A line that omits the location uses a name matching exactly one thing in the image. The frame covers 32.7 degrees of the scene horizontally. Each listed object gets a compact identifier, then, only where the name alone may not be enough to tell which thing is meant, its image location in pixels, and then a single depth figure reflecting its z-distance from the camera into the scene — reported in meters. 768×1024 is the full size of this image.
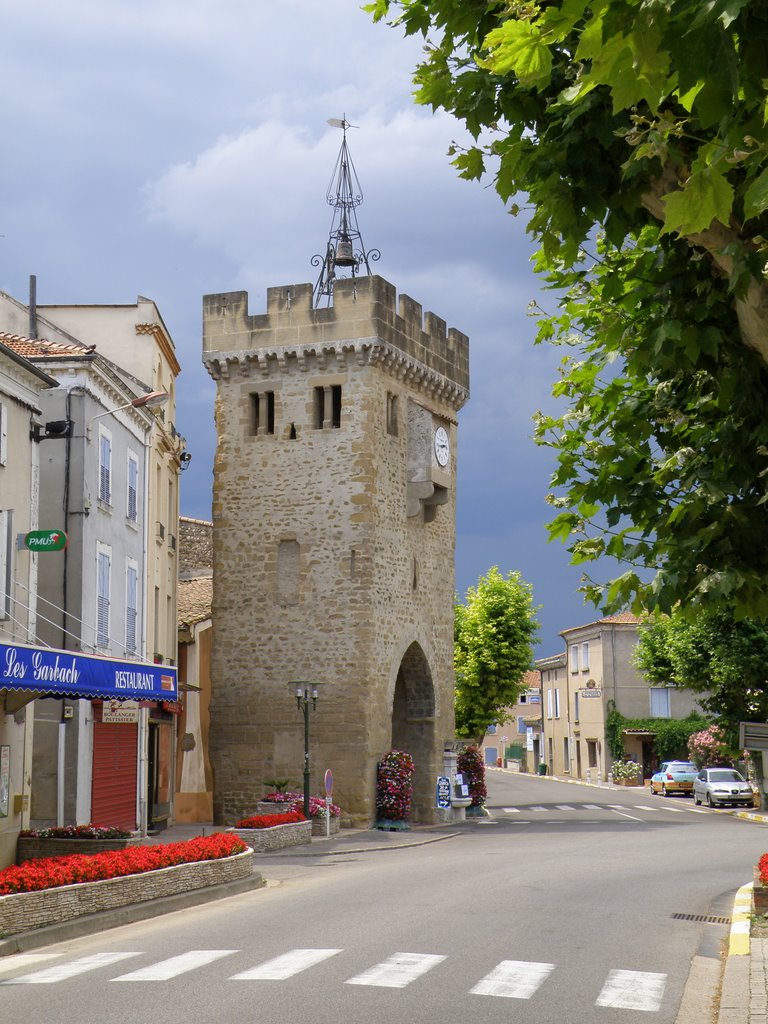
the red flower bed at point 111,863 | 14.03
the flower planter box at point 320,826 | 30.98
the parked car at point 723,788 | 43.25
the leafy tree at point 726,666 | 36.72
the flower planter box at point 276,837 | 25.97
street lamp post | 29.16
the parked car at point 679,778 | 51.78
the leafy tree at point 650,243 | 3.80
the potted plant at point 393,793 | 34.03
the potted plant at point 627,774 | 60.84
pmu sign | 20.83
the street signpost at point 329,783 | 28.73
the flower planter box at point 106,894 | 13.55
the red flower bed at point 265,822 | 26.43
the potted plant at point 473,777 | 39.28
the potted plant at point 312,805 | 30.88
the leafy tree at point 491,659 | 48.19
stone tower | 34.84
